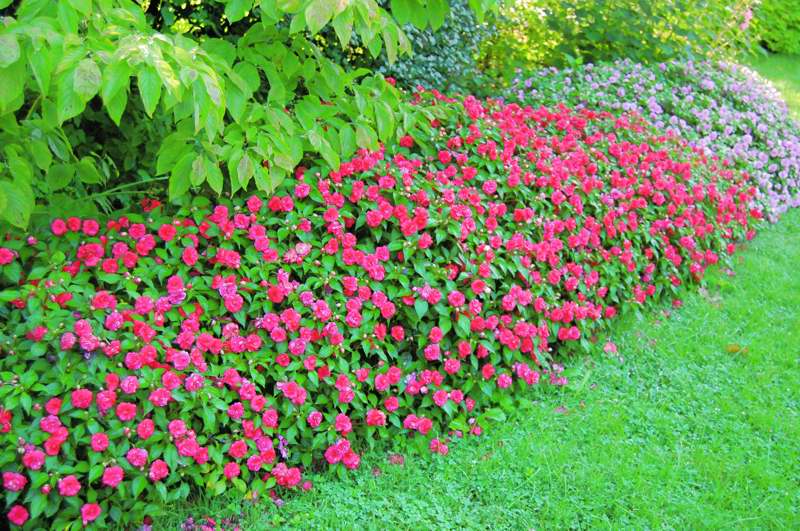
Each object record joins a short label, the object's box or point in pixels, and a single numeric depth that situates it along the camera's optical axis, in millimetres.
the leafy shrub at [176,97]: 2027
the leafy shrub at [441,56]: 4871
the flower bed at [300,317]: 2467
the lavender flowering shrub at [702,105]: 5590
